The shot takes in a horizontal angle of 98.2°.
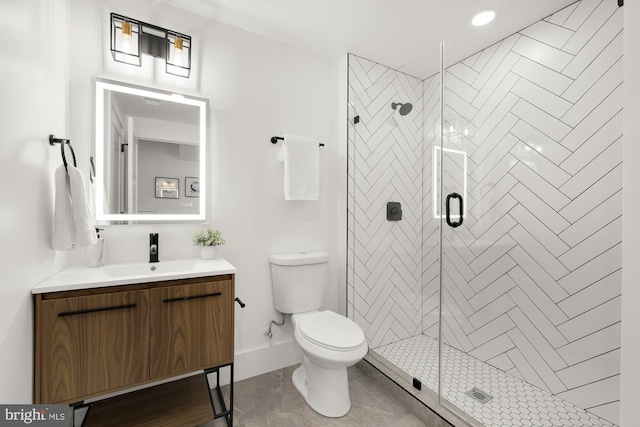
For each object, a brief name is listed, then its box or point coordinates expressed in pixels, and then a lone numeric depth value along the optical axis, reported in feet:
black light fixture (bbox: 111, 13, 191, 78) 5.21
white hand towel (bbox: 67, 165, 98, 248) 3.78
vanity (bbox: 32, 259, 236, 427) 3.55
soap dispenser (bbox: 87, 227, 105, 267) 4.81
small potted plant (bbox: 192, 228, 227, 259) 5.57
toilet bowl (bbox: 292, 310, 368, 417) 4.82
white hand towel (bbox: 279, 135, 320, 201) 6.50
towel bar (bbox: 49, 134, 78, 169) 3.67
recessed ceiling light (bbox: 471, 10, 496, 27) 5.81
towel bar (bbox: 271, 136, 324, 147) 6.61
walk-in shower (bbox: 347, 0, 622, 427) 4.99
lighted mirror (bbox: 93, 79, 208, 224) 5.17
